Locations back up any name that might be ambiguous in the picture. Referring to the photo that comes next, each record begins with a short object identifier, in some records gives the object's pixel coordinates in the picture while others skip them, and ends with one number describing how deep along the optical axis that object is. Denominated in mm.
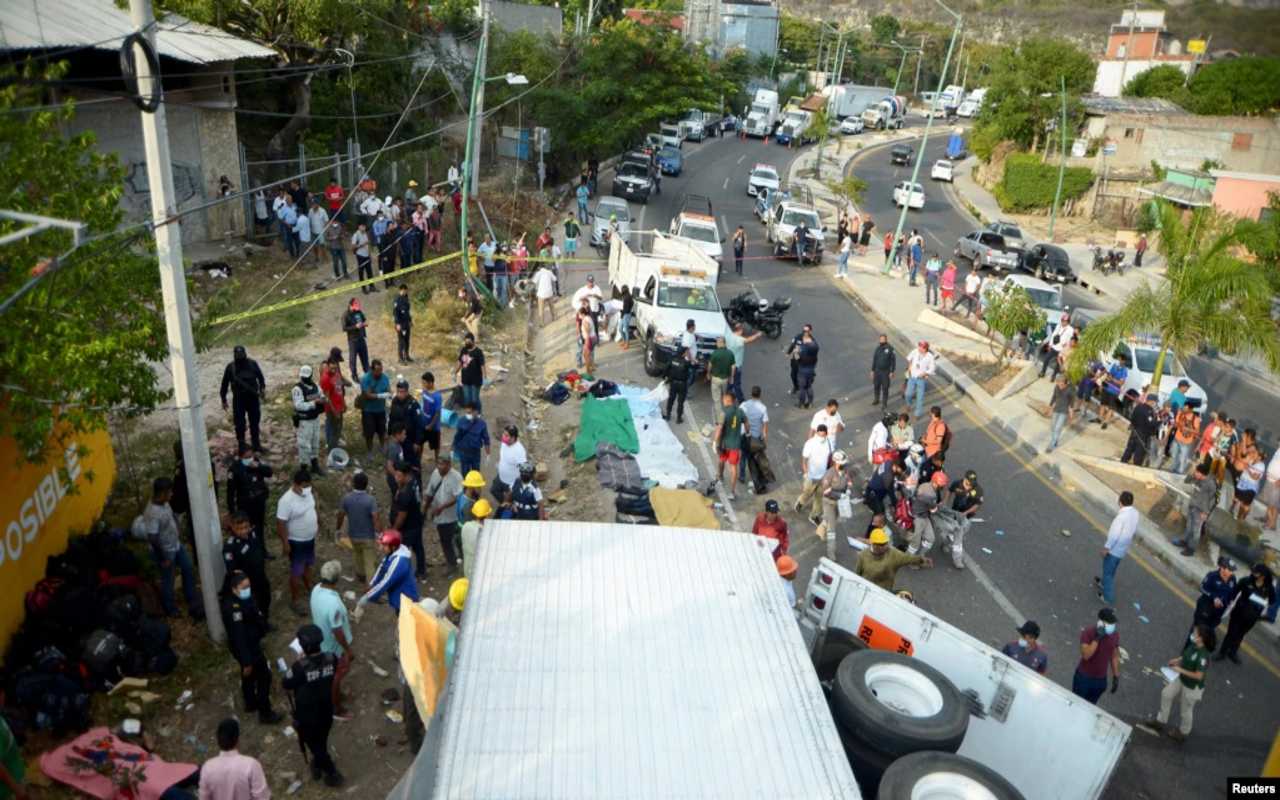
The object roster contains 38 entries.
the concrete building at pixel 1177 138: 40562
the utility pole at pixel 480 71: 20172
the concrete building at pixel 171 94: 16672
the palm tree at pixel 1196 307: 15039
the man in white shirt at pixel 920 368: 16312
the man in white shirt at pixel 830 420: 12867
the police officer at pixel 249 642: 7621
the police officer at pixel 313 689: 6887
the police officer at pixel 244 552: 8266
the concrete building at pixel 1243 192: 33878
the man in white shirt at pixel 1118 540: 10750
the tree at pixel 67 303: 7238
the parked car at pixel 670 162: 44562
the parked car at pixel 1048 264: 31562
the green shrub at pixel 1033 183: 43719
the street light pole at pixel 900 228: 28038
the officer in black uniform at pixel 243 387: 11562
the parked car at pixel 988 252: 31203
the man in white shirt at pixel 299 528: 9023
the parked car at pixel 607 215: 27672
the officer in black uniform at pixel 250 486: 9633
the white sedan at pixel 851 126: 68094
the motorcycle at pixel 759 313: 20731
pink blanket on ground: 6758
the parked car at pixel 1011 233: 32938
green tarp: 13820
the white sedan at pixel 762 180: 39906
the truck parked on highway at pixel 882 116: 73312
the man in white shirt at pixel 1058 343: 18719
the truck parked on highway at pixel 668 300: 17406
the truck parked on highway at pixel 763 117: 63625
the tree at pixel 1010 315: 19266
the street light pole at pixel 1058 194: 39856
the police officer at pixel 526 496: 9922
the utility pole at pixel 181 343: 7555
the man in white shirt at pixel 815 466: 12266
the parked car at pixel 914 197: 41938
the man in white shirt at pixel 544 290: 19875
